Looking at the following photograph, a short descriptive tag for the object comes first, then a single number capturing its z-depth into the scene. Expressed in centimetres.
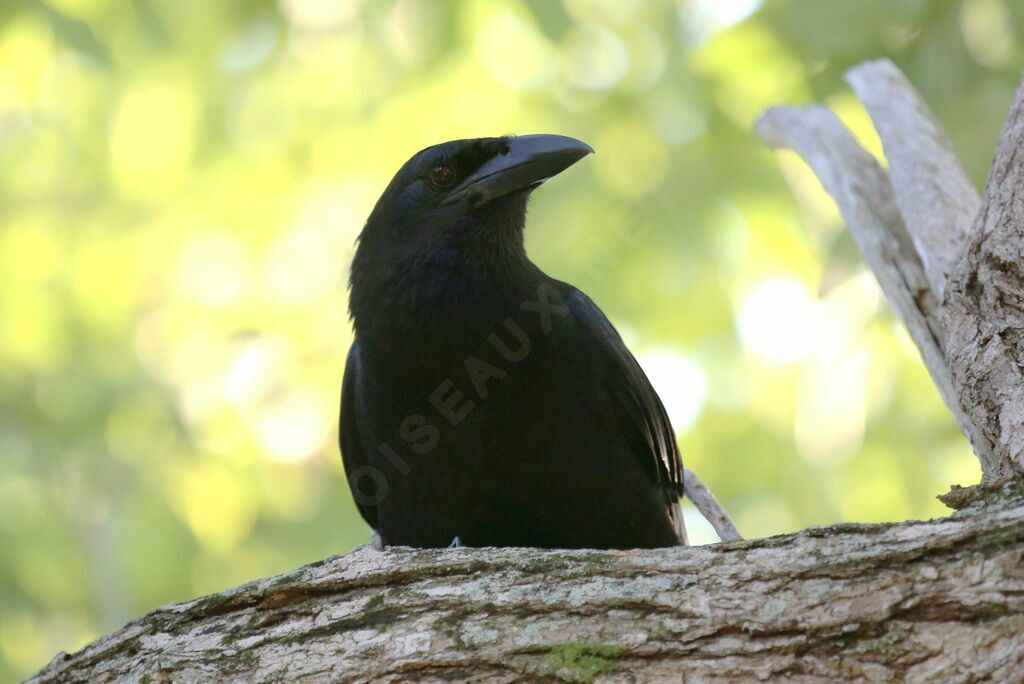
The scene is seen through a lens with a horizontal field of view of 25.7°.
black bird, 845
